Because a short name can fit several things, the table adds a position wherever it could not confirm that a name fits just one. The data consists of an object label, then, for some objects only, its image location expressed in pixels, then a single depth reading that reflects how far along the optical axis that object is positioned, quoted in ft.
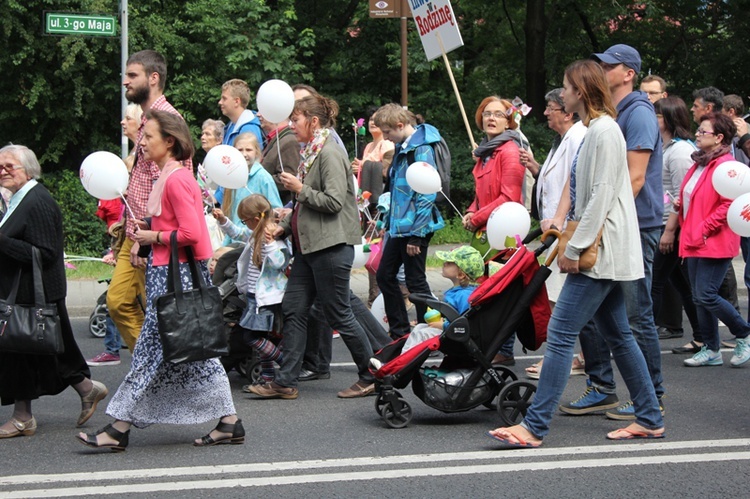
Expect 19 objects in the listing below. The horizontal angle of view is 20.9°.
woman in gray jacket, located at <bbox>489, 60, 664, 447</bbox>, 33.75
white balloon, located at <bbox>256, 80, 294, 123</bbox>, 44.11
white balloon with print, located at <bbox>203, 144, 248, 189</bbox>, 43.84
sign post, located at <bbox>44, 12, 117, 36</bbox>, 79.53
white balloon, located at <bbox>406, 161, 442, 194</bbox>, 48.88
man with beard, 40.01
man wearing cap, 37.44
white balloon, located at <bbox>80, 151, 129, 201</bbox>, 38.18
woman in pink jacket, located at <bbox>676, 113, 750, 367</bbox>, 49.33
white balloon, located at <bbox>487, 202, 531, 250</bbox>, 45.18
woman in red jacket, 49.24
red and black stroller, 37.51
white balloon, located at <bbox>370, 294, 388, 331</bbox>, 56.71
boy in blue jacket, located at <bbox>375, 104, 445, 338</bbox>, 50.53
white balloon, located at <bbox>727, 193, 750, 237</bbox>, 46.48
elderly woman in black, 36.65
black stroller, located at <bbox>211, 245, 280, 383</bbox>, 46.41
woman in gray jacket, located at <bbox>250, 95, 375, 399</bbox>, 42.69
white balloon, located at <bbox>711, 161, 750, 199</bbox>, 48.13
